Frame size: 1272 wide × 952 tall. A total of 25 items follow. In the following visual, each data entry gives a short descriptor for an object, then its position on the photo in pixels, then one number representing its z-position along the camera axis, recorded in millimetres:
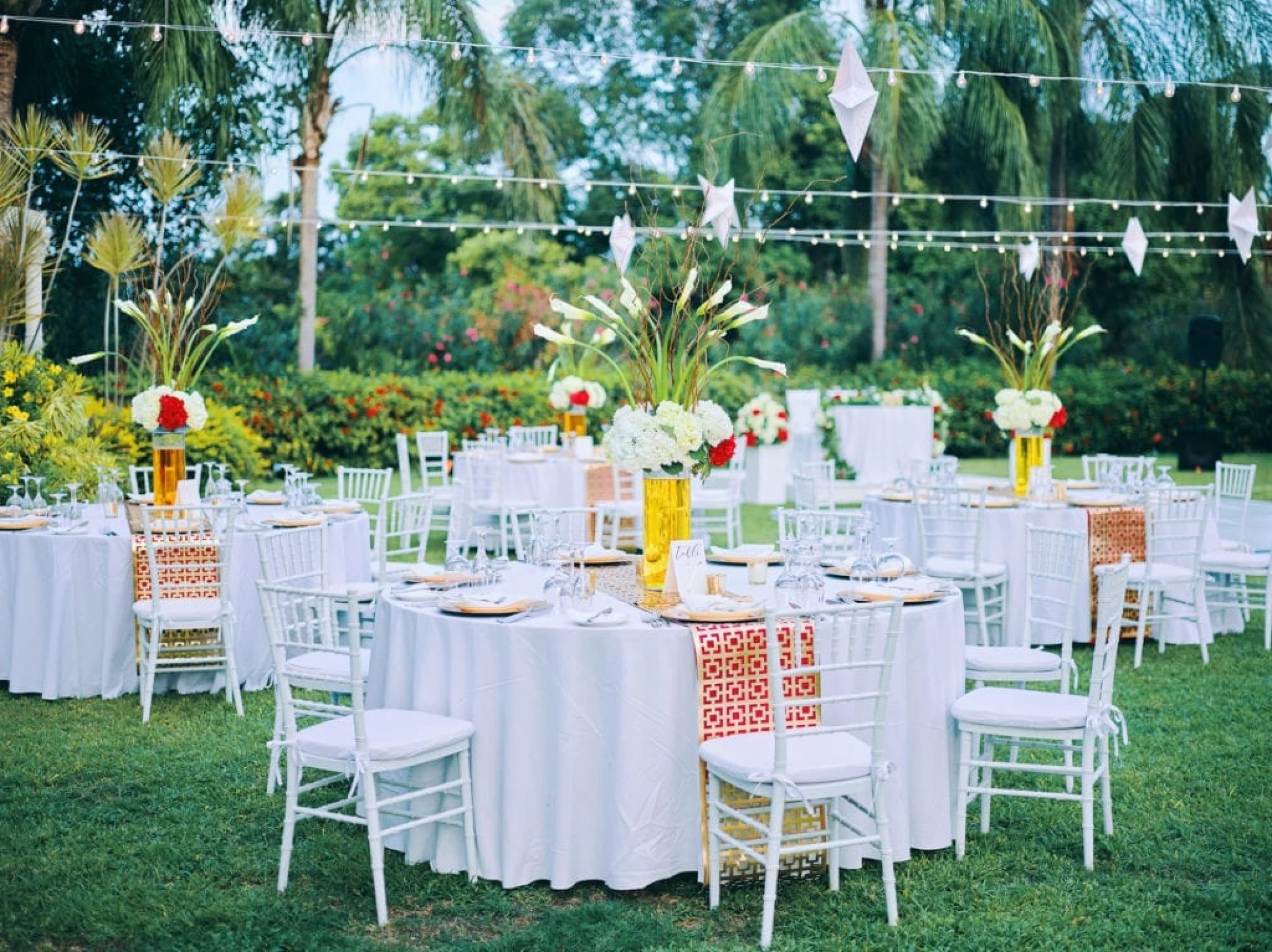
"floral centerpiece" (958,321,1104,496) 8398
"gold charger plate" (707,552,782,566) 5373
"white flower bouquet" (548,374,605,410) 11406
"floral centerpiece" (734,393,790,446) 14086
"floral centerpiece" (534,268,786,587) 4809
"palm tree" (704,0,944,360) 18234
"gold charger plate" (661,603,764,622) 4340
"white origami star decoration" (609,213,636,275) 9977
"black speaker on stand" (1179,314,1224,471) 18859
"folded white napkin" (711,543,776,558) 5551
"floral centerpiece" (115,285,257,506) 7168
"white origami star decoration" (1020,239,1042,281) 11594
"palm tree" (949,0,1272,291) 18750
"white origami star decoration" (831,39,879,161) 6207
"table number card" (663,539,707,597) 4773
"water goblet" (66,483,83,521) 7082
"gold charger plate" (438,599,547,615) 4398
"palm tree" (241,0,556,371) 14422
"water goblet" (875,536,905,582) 5020
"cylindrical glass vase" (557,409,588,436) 11656
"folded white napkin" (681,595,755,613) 4434
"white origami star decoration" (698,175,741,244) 9070
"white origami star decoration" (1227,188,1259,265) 9531
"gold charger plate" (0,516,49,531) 6863
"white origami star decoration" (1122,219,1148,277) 11219
